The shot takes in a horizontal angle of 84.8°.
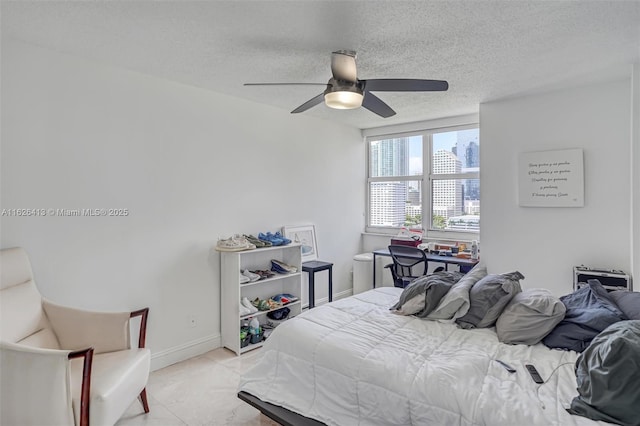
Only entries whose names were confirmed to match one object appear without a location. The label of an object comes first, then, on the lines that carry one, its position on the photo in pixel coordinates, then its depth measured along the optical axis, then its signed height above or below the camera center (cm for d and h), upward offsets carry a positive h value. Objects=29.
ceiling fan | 220 +81
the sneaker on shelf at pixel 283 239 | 377 -32
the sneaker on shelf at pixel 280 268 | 382 -64
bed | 148 -79
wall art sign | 335 +30
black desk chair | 404 -61
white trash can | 492 -90
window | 457 +40
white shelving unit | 332 -81
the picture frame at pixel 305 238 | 420 -35
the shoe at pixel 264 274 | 362 -68
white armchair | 174 -84
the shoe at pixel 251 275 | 345 -66
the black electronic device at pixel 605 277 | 303 -61
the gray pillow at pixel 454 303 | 226 -62
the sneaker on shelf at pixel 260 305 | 359 -98
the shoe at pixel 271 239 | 371 -31
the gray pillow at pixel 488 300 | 219 -58
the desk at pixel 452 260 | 391 -58
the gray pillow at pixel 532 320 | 197 -64
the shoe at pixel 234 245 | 328 -33
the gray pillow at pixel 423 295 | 238 -60
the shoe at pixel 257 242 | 356 -33
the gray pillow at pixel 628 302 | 184 -53
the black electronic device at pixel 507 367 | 169 -78
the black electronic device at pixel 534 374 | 160 -78
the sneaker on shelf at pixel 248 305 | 343 -94
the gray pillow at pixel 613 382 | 129 -67
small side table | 402 -69
